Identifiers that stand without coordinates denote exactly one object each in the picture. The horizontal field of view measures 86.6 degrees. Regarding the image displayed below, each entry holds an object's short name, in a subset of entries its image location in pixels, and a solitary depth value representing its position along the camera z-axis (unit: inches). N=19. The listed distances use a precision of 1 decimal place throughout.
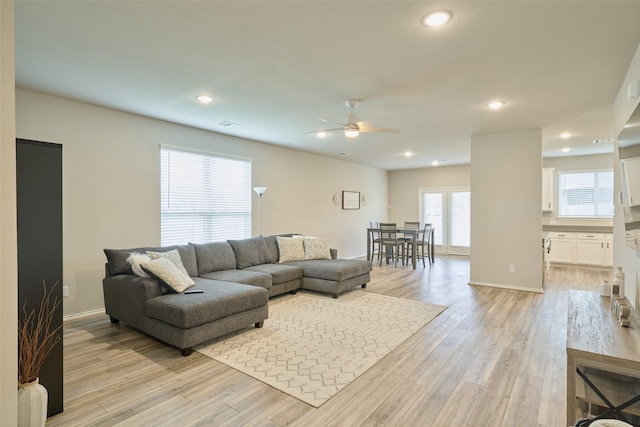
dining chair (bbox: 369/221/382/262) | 318.7
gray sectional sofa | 123.3
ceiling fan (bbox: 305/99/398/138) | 155.6
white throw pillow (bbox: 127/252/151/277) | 139.9
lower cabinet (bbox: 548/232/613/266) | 279.3
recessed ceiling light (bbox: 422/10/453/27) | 85.4
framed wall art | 348.0
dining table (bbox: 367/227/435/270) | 299.9
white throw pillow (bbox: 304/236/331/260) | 230.4
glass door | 382.3
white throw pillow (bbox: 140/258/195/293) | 135.5
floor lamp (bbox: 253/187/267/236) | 249.1
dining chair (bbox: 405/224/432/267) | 317.1
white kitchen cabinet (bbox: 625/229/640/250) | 85.4
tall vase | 71.2
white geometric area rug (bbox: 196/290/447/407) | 104.8
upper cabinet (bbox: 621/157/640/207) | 85.8
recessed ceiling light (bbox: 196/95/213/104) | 150.8
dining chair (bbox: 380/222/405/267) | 307.3
